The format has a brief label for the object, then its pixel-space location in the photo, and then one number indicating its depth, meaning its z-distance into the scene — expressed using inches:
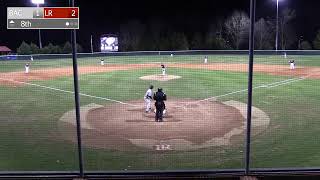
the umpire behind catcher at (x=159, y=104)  442.6
